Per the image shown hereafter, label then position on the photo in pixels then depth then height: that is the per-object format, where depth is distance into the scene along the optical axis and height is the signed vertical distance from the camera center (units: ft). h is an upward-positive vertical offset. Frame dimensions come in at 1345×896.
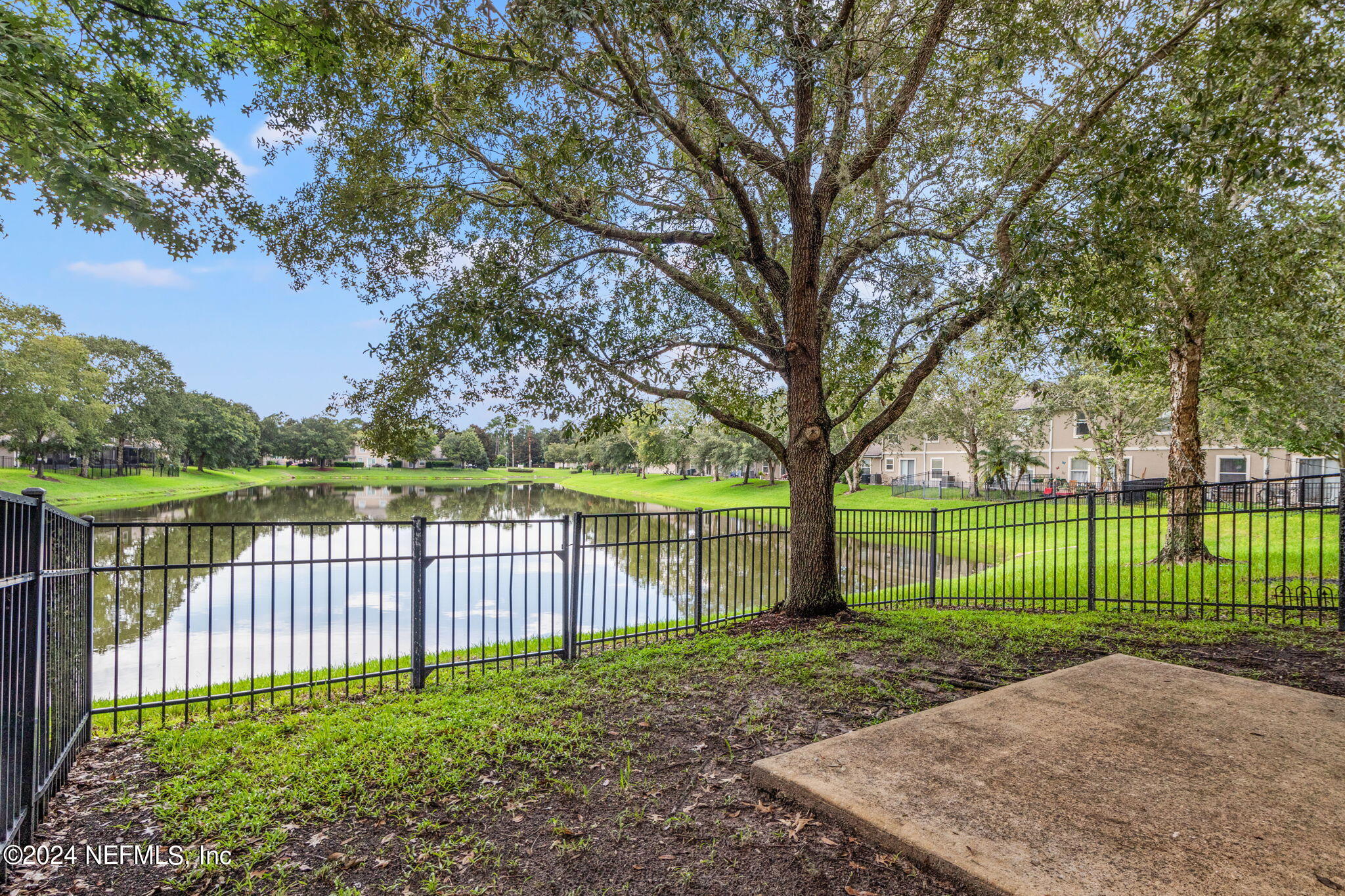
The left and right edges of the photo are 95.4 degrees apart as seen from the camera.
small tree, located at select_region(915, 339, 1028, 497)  88.43 +6.30
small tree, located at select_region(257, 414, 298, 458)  258.78 +3.94
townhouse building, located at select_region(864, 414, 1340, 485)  99.66 -1.59
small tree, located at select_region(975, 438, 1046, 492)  104.99 -1.32
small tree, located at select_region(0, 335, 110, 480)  90.99 +7.75
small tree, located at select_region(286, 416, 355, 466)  256.52 +2.44
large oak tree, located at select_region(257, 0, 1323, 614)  19.45 +10.75
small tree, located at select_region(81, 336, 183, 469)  137.69 +11.52
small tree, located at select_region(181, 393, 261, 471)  174.60 +3.60
